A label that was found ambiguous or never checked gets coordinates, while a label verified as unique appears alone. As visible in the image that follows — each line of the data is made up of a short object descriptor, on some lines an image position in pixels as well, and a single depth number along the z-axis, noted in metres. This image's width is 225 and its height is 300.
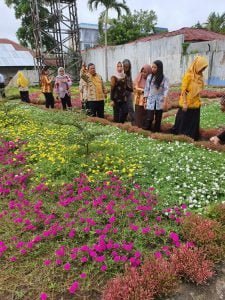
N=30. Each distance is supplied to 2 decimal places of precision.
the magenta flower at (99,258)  2.72
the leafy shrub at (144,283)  2.38
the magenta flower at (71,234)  3.13
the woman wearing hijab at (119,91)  7.59
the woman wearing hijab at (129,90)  7.53
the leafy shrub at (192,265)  2.60
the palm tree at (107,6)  24.92
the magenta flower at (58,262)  2.78
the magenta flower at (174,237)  2.98
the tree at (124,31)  31.95
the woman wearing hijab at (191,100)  6.08
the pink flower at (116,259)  2.74
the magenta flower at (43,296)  2.42
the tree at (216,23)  37.78
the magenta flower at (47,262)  2.74
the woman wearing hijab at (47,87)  11.51
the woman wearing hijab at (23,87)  13.19
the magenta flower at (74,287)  2.44
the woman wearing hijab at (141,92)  7.12
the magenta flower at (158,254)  2.76
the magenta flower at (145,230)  3.11
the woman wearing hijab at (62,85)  10.31
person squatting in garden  5.79
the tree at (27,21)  28.30
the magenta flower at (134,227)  3.15
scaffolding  26.58
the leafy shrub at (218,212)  3.26
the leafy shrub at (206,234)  2.85
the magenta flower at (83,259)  2.76
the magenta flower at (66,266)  2.67
